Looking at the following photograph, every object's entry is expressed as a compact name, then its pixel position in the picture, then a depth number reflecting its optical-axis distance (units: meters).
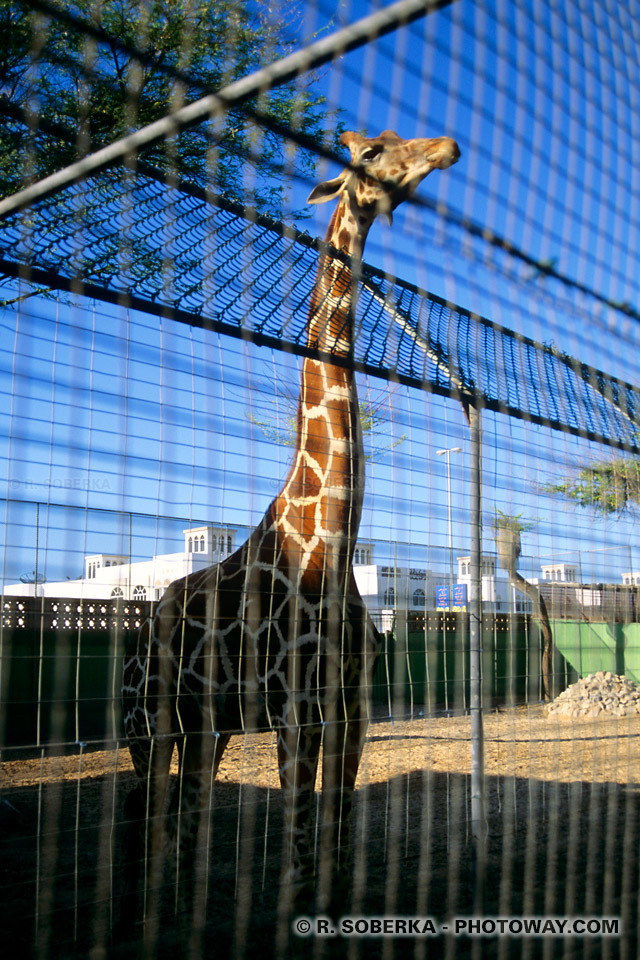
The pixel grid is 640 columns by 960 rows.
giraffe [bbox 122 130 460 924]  2.90
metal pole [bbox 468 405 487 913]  2.97
